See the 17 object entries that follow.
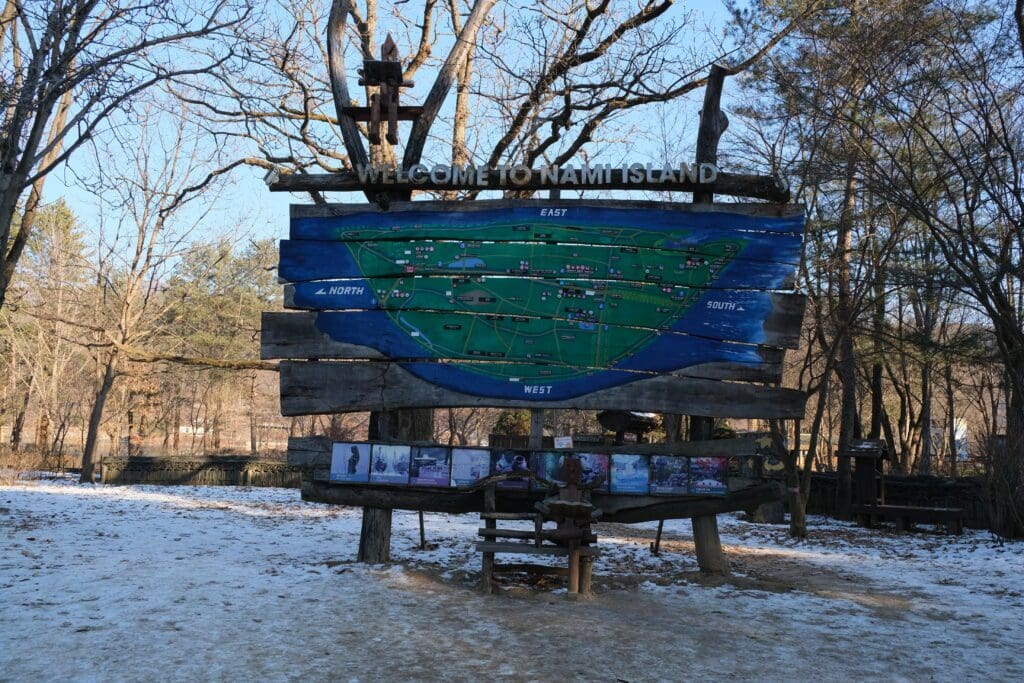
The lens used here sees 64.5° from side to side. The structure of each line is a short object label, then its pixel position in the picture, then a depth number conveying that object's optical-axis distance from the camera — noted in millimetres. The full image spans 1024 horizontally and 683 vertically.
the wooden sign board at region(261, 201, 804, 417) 8992
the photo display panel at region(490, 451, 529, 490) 8742
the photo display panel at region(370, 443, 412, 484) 8984
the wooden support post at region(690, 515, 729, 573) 9398
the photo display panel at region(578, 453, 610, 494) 8742
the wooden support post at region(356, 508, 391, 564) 9328
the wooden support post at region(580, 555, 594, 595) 8023
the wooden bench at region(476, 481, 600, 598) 7852
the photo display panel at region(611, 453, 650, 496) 8758
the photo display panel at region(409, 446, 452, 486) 8906
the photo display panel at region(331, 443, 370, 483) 9023
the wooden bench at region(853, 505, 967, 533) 15531
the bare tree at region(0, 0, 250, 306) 9016
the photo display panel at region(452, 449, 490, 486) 8859
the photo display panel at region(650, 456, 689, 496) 8758
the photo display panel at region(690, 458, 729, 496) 8773
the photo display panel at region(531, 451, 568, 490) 8766
